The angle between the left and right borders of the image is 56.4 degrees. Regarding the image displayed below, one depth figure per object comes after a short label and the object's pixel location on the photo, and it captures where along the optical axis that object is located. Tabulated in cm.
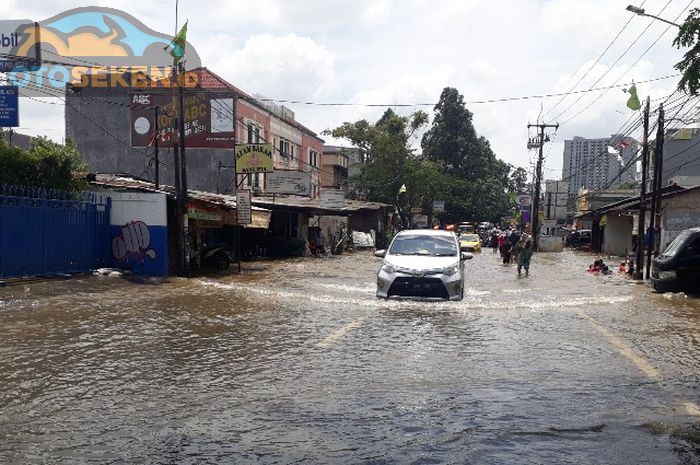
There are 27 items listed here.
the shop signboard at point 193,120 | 3684
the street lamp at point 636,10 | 1705
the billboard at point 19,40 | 2345
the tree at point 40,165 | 1689
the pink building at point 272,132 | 3766
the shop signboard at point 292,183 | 3519
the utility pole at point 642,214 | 2303
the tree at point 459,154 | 6850
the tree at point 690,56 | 679
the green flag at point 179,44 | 2020
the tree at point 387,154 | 5566
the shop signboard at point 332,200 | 3697
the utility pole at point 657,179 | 2194
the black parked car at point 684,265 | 1789
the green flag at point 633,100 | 2289
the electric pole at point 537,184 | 5344
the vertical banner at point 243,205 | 2347
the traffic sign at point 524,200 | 6862
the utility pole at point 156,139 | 2602
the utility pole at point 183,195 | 2039
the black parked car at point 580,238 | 6212
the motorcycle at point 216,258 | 2467
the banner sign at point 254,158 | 2669
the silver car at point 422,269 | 1362
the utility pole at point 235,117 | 3688
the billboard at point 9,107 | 1941
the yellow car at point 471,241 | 4614
